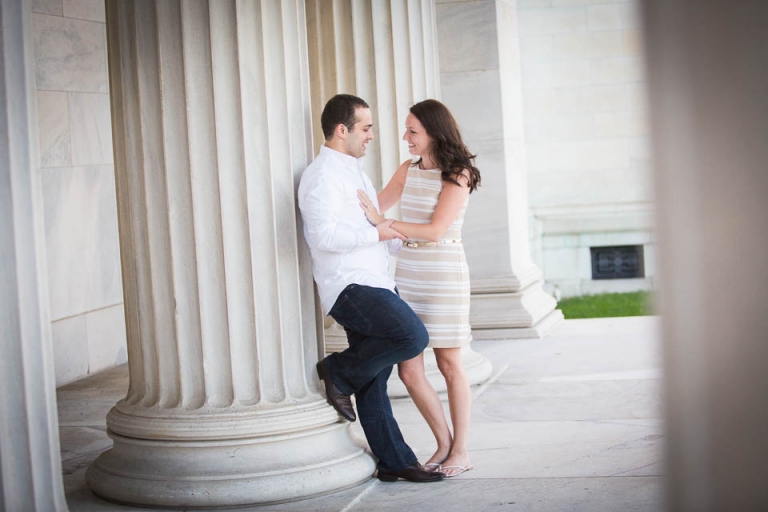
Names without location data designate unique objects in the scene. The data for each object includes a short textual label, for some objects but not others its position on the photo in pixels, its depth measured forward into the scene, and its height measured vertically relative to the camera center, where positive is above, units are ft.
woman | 18.10 -0.49
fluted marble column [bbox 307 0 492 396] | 26.35 +4.60
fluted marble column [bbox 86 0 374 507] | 17.11 -0.12
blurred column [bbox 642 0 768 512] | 4.90 -0.08
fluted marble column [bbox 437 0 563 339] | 35.65 +3.40
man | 17.11 -0.80
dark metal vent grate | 50.08 -1.74
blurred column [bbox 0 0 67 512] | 12.19 -0.38
